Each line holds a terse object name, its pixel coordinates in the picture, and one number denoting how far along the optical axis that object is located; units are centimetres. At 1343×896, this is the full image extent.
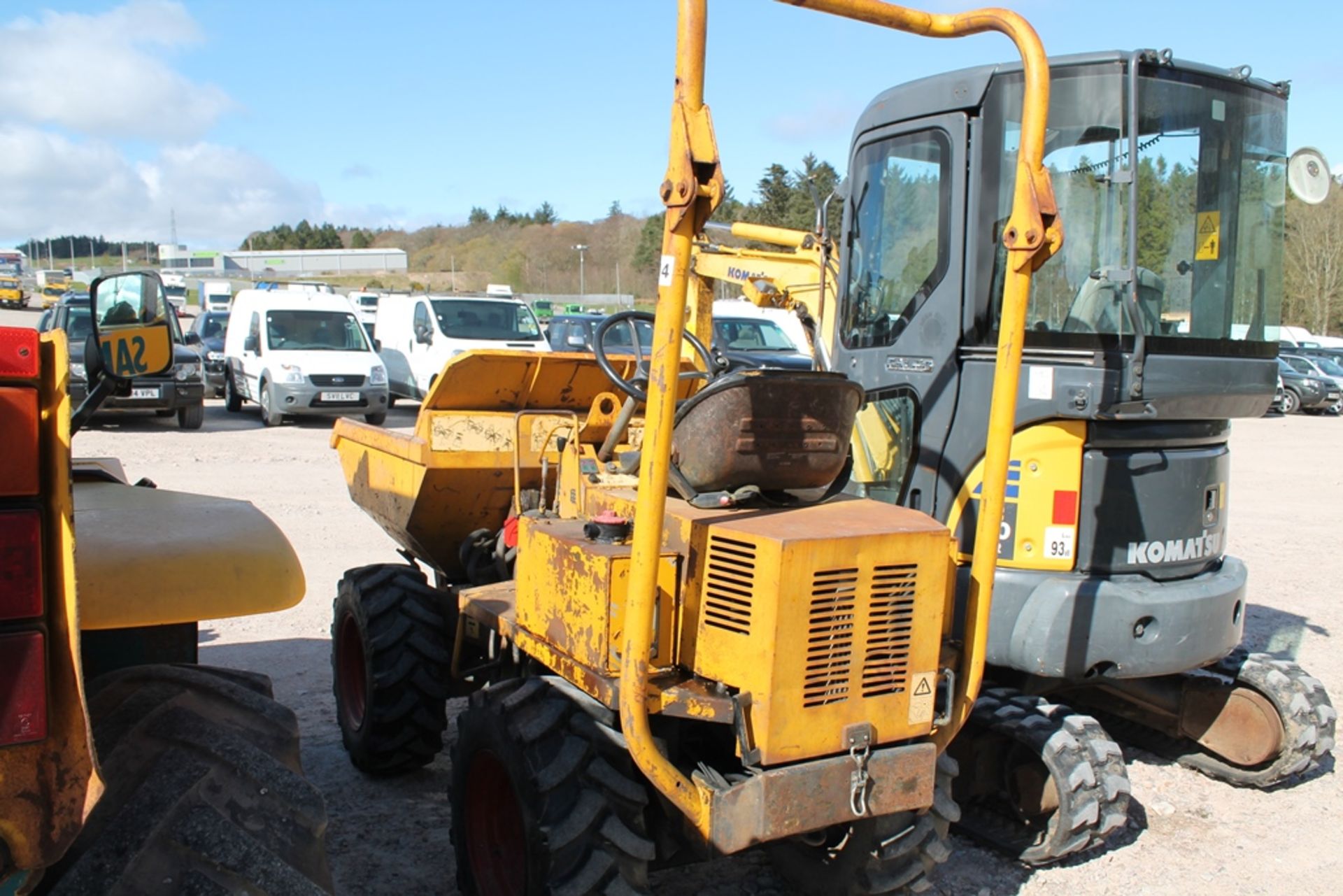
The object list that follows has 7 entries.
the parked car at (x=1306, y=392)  2628
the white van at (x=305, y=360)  1653
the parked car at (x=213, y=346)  2000
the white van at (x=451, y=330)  1745
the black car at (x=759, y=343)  1557
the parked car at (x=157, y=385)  1411
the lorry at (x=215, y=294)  3500
